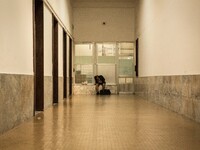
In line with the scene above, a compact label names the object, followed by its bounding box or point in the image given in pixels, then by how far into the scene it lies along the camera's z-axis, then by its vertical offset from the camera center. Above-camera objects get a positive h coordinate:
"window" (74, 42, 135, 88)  17.05 +1.01
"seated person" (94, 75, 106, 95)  16.38 +0.08
